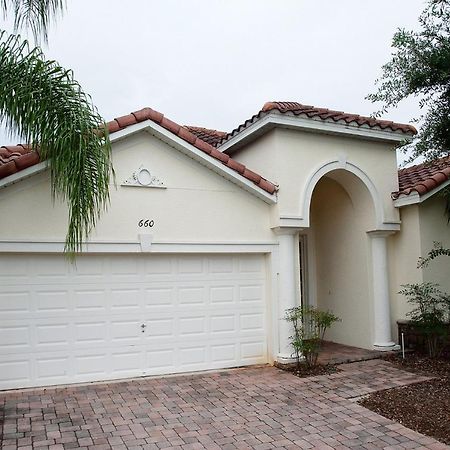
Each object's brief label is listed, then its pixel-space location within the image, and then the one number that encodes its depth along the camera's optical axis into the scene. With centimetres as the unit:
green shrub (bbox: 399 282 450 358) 1043
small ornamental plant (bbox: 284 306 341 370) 973
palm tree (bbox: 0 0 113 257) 669
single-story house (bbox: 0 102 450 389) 848
